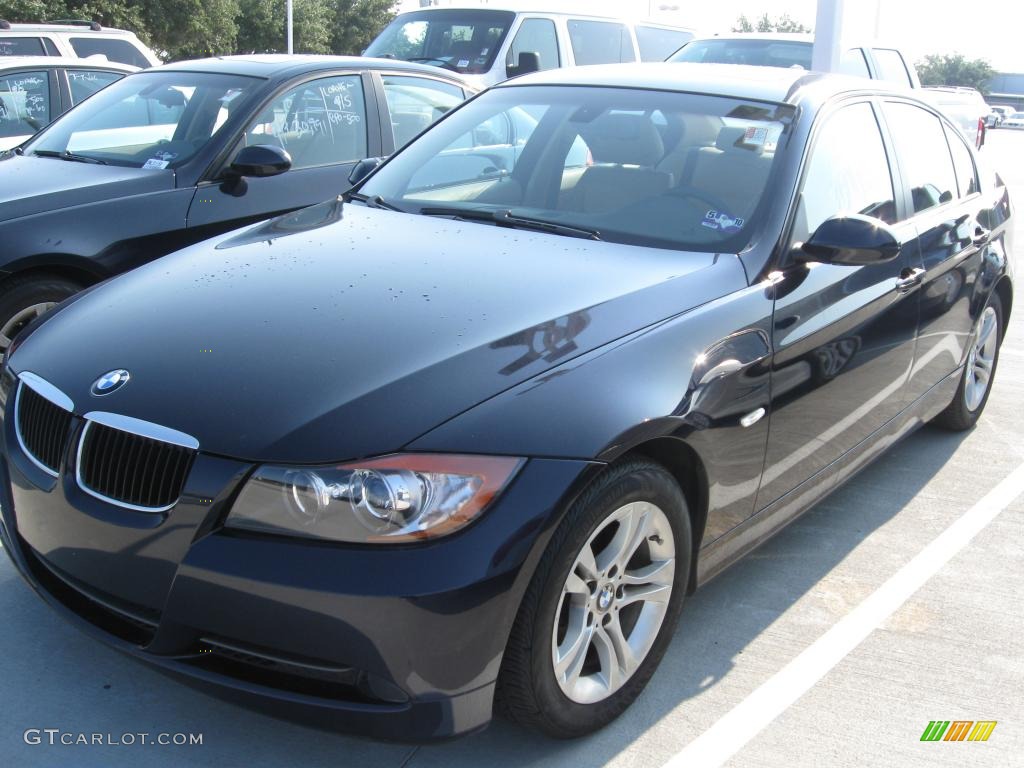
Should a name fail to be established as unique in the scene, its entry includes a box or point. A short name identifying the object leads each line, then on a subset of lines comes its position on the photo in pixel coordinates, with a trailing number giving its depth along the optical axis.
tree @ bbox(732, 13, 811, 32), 78.44
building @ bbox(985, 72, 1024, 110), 93.54
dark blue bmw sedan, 2.37
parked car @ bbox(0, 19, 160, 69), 10.01
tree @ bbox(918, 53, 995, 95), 90.62
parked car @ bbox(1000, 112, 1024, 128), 63.06
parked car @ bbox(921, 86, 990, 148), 12.98
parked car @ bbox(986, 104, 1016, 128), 58.22
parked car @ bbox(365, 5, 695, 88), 11.05
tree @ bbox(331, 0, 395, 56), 47.47
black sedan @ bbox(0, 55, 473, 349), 4.94
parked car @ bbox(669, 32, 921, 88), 11.64
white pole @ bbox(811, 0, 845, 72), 9.87
